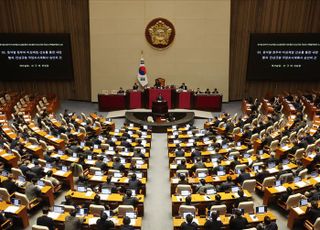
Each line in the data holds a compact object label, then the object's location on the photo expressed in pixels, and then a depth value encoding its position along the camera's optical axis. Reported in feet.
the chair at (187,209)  33.76
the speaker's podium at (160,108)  72.38
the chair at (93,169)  42.97
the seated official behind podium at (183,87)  81.35
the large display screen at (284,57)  81.51
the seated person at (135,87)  81.00
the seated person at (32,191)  37.27
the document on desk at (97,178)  41.47
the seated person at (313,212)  33.01
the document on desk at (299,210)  34.21
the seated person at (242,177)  40.65
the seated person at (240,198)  35.60
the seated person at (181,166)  43.93
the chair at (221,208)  33.68
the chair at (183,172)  42.49
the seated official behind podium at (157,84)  80.20
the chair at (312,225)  31.44
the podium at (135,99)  77.97
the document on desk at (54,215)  33.42
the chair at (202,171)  42.29
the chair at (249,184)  38.92
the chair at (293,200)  35.35
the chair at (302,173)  40.80
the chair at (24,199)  35.24
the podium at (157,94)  77.15
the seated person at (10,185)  38.30
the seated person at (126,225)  30.43
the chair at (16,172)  41.22
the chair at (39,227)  29.60
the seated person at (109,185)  37.92
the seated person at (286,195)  37.22
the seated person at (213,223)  31.35
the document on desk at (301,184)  39.37
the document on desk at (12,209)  34.43
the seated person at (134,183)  38.99
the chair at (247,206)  33.99
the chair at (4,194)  35.81
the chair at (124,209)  33.65
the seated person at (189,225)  30.84
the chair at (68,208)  33.76
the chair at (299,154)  47.06
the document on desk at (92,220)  32.60
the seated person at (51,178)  40.81
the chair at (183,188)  37.88
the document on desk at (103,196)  36.99
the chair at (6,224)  33.06
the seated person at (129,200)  35.58
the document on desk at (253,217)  33.54
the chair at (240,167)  43.45
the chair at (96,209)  33.75
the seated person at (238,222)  31.53
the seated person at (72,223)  31.50
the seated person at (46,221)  31.42
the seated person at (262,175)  41.29
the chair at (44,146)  51.11
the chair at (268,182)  39.17
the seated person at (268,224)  29.87
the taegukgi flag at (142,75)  82.07
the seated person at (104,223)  31.46
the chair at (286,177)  39.83
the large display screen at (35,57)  82.38
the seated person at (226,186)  38.24
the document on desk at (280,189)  38.58
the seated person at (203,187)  37.83
